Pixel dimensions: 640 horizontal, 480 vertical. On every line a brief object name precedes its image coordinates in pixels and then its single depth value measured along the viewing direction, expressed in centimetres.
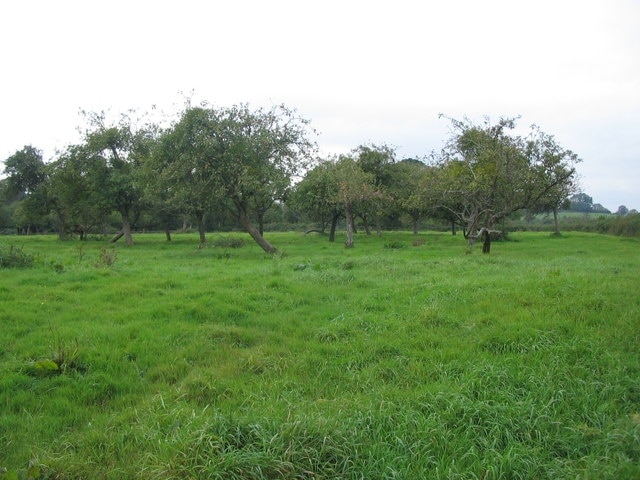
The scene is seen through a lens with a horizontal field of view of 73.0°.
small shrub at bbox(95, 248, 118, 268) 1563
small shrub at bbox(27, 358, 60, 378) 616
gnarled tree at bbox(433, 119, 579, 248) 2433
